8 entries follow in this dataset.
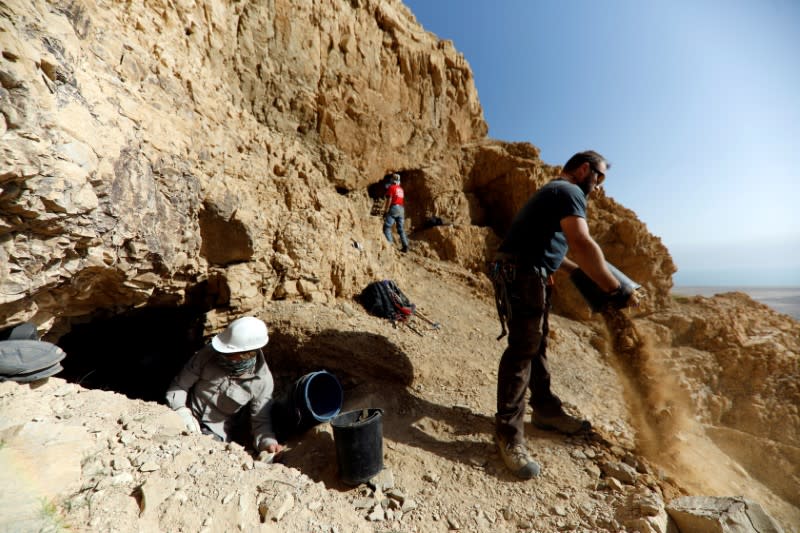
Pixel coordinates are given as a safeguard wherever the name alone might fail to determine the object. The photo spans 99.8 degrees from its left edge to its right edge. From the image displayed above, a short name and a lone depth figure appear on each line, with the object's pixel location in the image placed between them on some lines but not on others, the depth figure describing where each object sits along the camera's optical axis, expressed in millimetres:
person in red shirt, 6828
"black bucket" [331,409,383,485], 2094
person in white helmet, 2701
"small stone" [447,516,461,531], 1815
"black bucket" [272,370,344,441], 2705
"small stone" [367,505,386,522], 1786
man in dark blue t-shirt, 2092
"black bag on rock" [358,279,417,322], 4203
